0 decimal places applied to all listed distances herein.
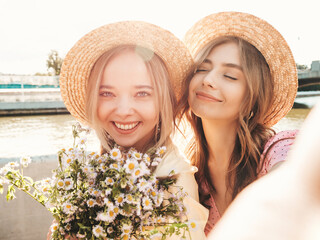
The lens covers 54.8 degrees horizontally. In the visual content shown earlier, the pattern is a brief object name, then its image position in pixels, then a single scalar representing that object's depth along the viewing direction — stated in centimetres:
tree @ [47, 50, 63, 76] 3994
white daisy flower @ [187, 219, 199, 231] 36
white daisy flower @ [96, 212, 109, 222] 34
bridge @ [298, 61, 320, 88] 1939
